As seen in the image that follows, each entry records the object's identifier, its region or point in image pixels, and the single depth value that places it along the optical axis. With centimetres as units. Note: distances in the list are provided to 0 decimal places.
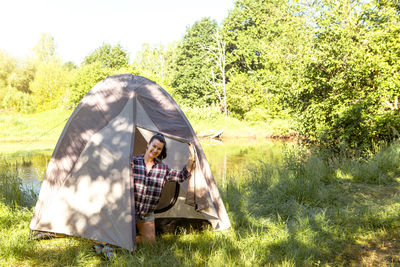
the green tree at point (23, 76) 3773
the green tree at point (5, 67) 3862
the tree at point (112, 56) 3534
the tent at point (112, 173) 357
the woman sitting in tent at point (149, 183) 364
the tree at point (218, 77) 2727
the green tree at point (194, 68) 3012
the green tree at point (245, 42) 2652
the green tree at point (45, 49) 4275
